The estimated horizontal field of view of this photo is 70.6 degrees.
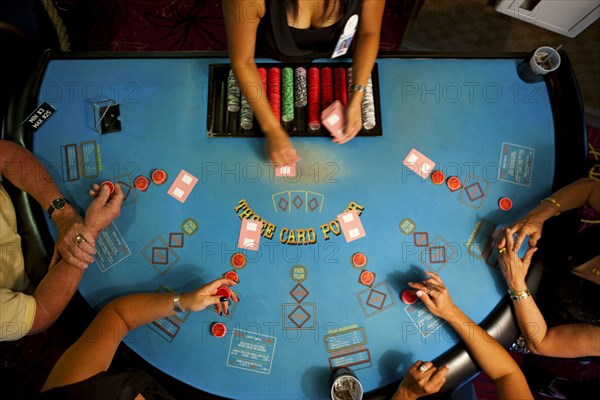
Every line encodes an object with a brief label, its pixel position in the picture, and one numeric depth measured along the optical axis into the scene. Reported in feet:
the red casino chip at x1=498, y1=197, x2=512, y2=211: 6.15
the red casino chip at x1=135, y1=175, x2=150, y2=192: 6.14
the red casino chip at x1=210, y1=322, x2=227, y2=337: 5.74
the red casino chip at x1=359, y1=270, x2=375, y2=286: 5.86
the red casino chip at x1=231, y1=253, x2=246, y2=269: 5.92
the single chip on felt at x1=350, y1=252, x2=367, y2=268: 5.93
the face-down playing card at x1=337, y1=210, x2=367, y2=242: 5.98
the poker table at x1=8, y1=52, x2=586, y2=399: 5.78
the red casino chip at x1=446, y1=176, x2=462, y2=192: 6.13
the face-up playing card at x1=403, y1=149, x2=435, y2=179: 6.19
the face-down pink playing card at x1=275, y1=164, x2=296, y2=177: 6.16
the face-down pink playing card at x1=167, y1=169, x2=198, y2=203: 6.11
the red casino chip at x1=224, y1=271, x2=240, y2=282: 5.85
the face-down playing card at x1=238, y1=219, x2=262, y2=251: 5.97
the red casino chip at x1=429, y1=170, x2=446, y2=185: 6.13
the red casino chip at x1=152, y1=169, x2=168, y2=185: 6.13
